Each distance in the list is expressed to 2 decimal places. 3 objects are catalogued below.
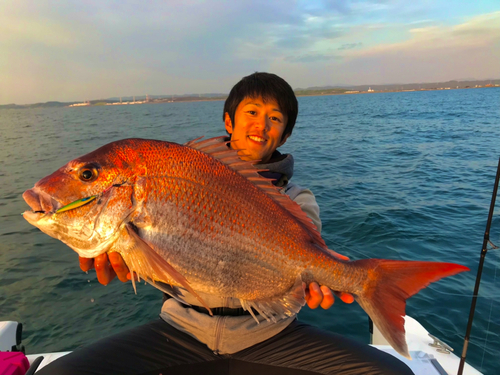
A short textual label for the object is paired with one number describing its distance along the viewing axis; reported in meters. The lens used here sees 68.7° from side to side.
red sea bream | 0.51
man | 0.64
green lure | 0.50
